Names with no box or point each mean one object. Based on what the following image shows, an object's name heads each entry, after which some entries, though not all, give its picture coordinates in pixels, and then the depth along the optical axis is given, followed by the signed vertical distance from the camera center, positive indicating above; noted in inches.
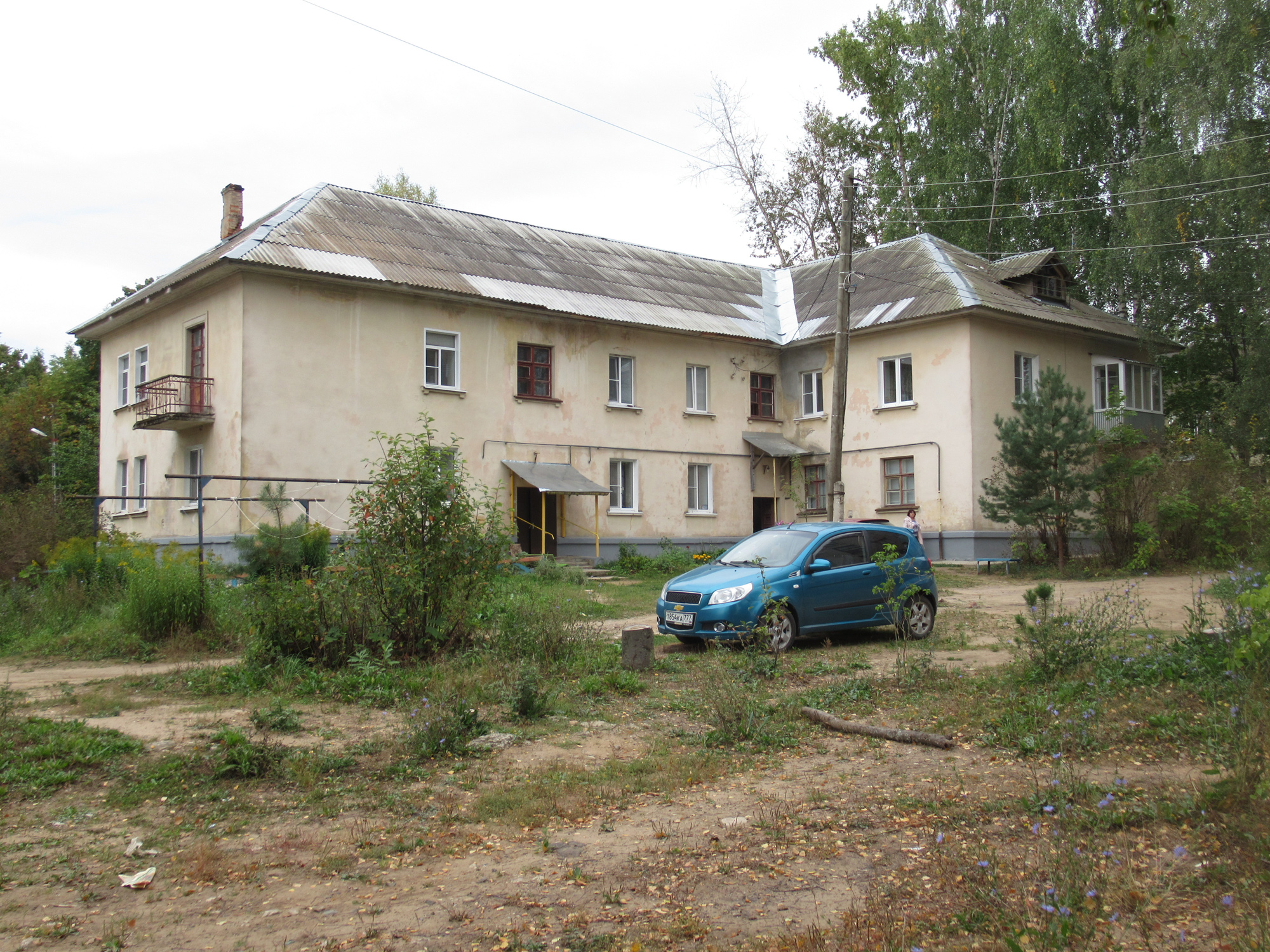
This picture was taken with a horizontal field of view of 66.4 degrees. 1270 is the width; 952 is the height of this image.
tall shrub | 401.7 -12.0
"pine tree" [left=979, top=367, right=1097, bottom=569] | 826.2 +50.9
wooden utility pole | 709.3 +126.7
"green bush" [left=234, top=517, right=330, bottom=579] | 573.9 -15.5
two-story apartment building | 844.6 +154.9
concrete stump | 404.8 -54.1
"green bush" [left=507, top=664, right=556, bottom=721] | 317.1 -58.4
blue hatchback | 445.1 -31.7
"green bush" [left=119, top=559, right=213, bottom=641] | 471.5 -39.3
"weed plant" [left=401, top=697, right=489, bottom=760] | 270.5 -58.9
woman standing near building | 948.1 -5.4
